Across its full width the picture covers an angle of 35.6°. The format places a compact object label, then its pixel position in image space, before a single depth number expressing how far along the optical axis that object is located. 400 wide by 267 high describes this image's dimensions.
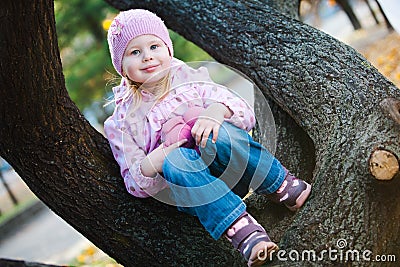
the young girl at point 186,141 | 2.03
